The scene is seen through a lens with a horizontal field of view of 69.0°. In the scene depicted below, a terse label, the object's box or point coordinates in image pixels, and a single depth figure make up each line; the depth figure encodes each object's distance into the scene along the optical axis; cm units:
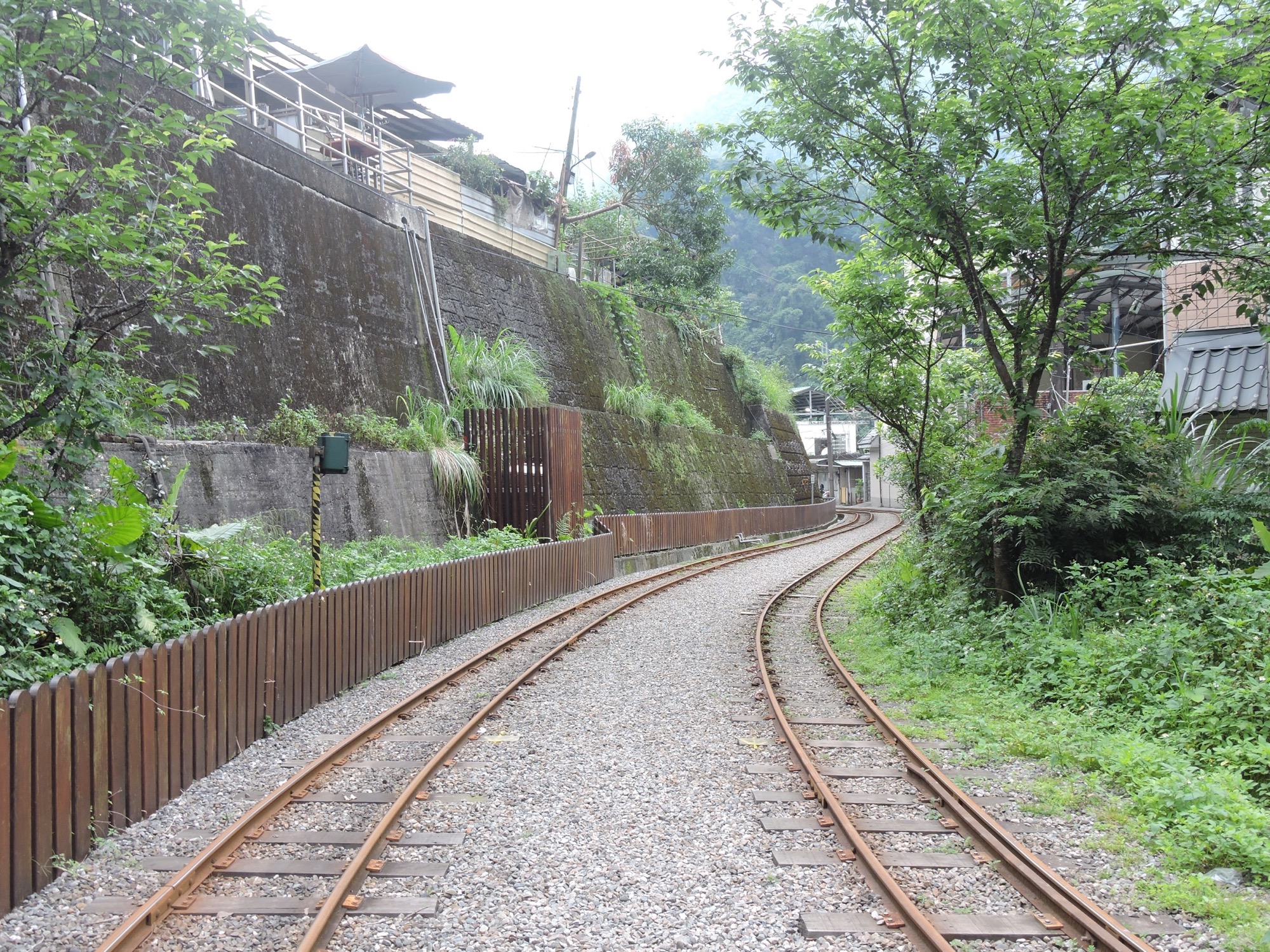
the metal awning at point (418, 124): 2730
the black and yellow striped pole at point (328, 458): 886
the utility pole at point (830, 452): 4959
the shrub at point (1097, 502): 895
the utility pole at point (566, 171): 2977
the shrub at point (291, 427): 1302
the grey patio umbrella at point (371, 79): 2492
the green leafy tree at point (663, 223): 3325
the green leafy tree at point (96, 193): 605
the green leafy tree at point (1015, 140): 834
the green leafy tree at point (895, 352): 1333
